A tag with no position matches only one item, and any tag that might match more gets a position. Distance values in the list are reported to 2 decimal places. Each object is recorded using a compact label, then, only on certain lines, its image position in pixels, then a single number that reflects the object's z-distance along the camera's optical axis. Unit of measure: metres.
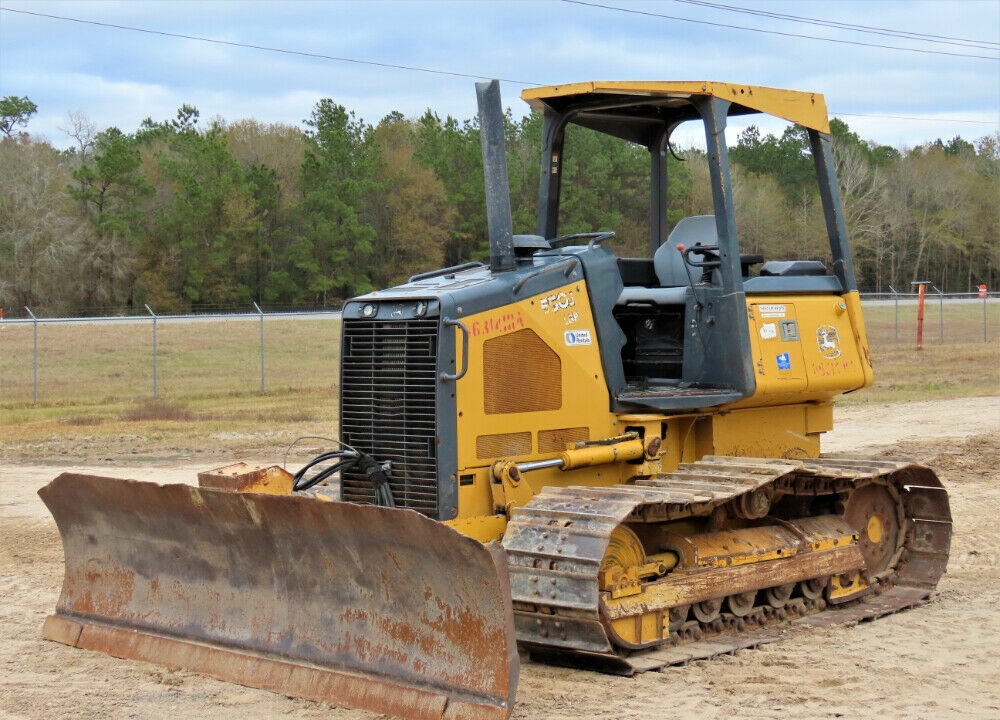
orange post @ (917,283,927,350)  32.22
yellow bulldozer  6.41
